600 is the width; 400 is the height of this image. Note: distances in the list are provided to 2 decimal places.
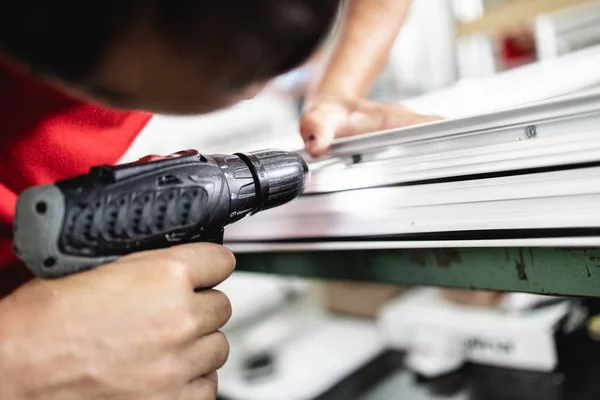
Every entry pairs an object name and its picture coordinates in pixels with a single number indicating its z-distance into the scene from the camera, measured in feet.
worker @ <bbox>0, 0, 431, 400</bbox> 0.85
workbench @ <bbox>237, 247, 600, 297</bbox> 1.47
